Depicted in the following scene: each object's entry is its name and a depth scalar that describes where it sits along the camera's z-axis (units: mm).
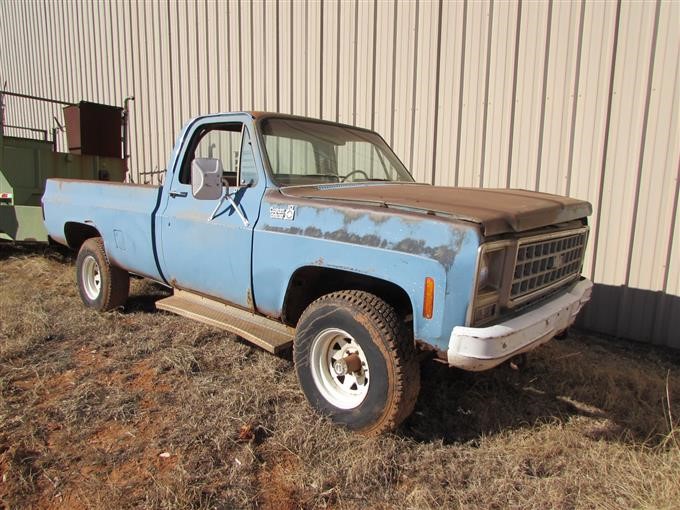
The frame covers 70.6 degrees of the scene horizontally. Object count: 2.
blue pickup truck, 2434
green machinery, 6992
